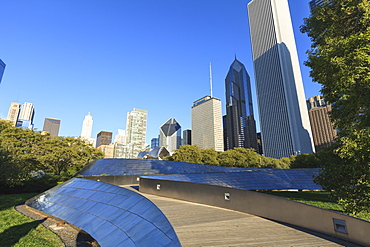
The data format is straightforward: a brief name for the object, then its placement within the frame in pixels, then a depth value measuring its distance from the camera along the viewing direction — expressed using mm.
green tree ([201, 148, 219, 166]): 59400
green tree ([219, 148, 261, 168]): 61156
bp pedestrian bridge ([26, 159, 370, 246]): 5816
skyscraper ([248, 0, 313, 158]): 130000
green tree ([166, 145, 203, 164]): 57594
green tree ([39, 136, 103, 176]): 33062
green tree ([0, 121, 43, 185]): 18183
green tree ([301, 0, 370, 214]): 7637
